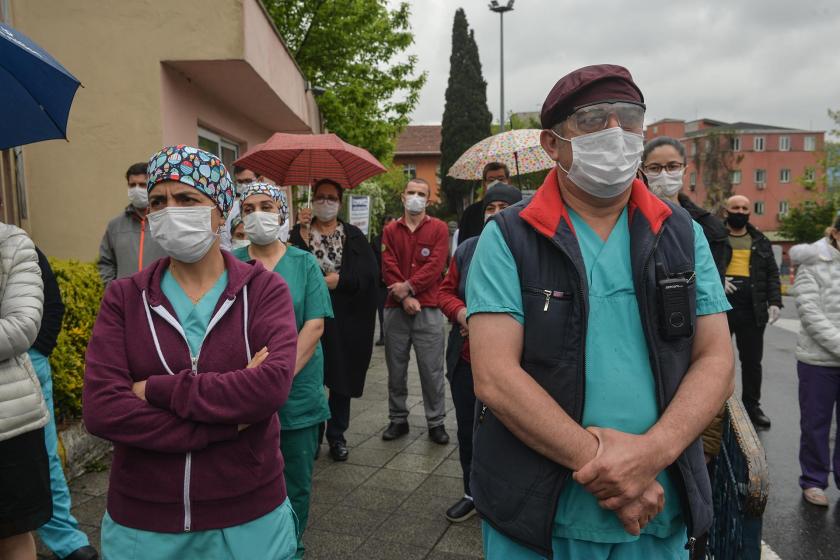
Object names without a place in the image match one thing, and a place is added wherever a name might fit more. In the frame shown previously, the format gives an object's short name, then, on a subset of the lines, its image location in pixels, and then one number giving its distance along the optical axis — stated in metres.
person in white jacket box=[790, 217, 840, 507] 4.62
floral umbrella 6.04
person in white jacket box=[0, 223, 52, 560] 2.60
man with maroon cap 1.75
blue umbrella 2.51
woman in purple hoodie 2.01
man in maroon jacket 5.84
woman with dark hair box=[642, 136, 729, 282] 3.90
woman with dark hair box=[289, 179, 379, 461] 5.29
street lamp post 23.91
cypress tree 43.09
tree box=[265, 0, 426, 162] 16.45
